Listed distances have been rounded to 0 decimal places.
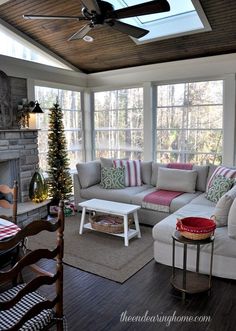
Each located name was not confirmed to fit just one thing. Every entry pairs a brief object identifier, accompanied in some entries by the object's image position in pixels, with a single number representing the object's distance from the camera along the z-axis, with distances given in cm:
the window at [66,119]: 558
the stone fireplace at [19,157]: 452
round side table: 256
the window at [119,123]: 596
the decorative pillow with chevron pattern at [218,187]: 392
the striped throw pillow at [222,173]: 409
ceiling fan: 254
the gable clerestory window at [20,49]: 479
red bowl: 253
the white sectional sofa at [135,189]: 435
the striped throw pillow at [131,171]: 510
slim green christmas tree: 525
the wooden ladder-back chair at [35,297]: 135
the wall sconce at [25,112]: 482
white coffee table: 369
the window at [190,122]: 507
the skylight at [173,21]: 401
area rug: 312
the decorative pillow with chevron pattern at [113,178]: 498
